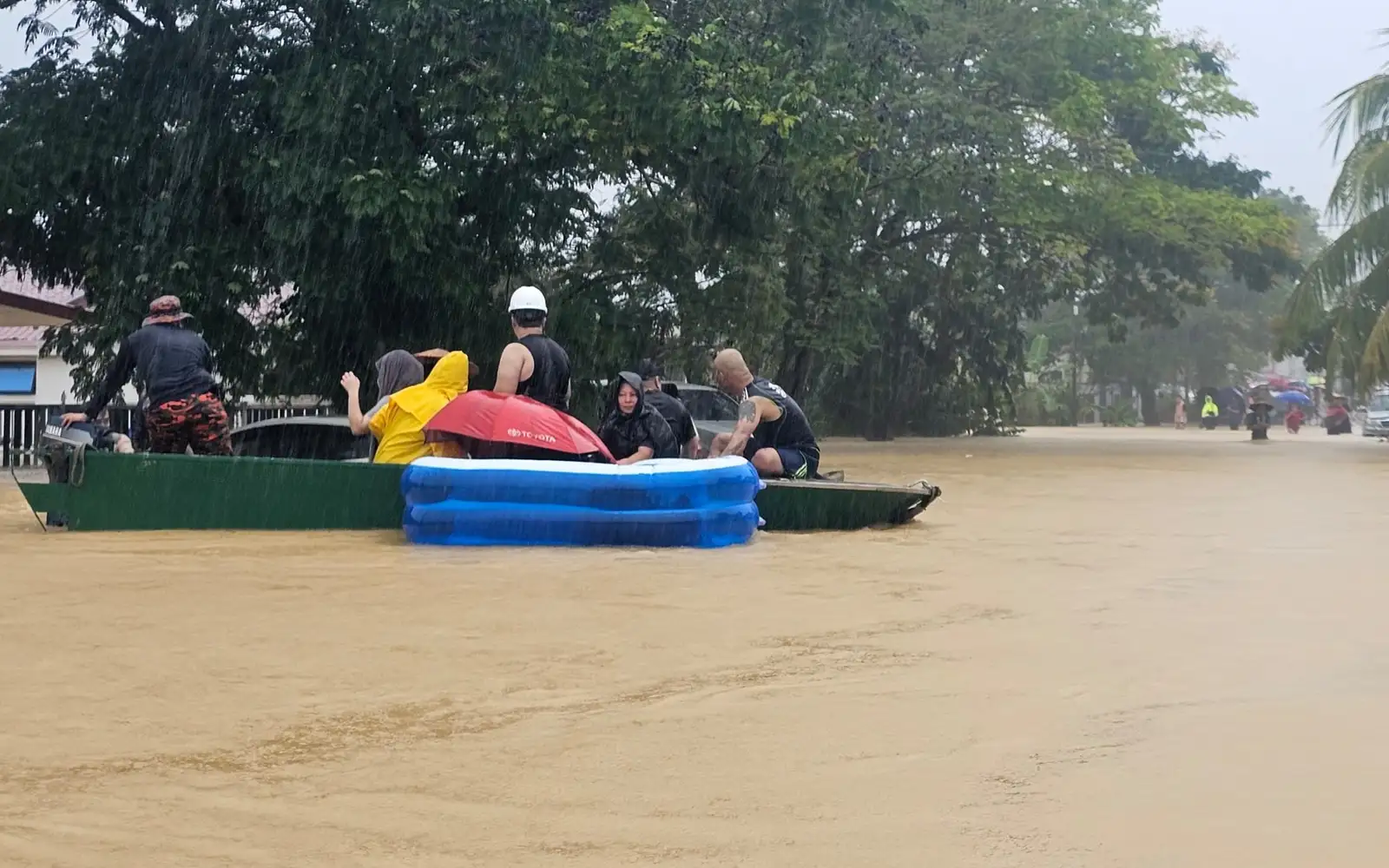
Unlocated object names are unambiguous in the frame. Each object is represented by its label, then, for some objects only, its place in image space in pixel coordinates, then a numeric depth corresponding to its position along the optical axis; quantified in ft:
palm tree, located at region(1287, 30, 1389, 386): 114.32
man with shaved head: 44.14
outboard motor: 39.04
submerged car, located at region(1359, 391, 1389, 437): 151.23
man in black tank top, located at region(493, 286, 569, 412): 39.14
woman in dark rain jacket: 43.04
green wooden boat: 38.99
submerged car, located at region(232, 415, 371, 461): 47.67
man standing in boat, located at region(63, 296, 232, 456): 40.93
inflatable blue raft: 37.78
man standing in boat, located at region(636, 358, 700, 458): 45.78
